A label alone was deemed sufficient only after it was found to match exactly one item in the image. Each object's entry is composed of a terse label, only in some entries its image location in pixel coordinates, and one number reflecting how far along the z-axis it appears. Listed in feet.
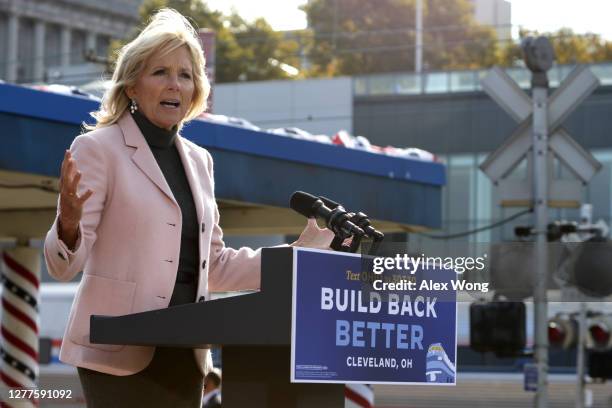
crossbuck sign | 37.93
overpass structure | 34.27
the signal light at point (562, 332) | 60.85
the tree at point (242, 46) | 230.89
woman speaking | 12.16
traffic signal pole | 37.55
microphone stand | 12.26
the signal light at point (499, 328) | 39.93
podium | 11.04
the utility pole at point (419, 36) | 190.69
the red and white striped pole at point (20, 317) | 43.70
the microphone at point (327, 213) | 12.41
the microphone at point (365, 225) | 12.28
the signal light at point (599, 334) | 63.77
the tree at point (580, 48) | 192.54
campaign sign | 11.07
